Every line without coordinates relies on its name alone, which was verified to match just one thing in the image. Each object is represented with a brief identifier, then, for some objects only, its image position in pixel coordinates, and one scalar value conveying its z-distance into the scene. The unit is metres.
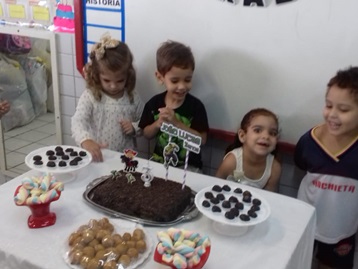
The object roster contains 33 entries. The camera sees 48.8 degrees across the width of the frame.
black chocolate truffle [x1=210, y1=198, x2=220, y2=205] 1.10
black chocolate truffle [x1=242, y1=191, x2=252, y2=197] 1.15
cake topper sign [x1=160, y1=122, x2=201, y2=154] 1.17
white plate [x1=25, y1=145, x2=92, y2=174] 1.25
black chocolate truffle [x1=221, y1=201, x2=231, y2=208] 1.09
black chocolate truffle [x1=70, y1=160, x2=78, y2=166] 1.29
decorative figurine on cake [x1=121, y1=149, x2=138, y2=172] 1.31
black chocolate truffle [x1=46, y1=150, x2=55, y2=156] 1.35
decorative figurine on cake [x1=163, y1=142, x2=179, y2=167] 1.27
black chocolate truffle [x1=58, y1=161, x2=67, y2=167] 1.27
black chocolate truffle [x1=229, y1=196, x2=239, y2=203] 1.11
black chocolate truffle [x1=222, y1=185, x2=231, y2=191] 1.18
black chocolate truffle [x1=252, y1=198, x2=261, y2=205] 1.11
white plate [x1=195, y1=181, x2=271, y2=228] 1.02
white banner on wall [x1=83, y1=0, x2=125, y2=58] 1.87
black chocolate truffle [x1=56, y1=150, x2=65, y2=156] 1.35
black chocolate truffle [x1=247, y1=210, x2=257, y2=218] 1.05
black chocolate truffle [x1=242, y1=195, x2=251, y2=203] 1.12
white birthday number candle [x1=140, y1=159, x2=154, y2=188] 1.22
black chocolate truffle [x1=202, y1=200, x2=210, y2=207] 1.08
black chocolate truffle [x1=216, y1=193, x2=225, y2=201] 1.12
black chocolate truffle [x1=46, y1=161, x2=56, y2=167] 1.27
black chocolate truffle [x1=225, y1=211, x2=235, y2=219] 1.03
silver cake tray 1.08
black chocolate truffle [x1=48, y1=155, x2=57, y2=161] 1.32
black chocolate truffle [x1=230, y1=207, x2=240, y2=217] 1.04
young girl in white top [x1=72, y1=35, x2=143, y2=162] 1.66
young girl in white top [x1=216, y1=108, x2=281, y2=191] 1.51
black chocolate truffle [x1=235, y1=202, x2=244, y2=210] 1.08
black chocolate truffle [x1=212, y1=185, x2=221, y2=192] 1.18
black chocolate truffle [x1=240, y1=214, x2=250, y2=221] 1.03
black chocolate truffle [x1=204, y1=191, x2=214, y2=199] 1.13
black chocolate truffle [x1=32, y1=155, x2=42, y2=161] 1.31
